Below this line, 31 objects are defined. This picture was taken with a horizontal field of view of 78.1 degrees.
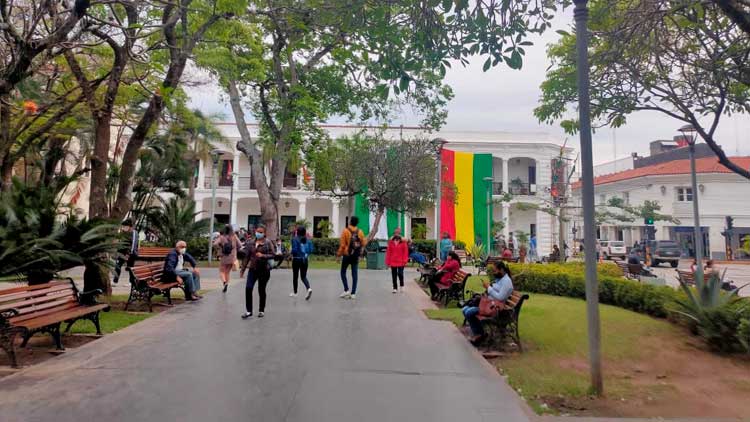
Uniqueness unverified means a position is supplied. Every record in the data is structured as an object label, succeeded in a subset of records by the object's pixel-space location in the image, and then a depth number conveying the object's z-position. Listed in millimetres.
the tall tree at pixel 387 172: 22703
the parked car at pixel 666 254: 28625
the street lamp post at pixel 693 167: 10152
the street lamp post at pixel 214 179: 20438
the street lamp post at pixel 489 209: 26559
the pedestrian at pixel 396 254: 10773
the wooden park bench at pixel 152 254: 13766
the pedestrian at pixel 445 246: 14414
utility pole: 4320
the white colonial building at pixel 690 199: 34656
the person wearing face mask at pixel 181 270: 9492
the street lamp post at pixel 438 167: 14923
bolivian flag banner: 27625
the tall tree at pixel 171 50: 7555
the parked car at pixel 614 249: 32281
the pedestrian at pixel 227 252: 11219
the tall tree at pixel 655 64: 7520
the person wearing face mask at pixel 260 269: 7566
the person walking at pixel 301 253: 9508
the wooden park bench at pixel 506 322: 5749
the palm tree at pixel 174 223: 22609
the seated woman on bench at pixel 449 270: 9258
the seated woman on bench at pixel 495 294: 6016
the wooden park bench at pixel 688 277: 9717
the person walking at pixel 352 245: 9672
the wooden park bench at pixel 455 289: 8828
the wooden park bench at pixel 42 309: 4953
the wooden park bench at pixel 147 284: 8234
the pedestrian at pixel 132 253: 11039
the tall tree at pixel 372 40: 5656
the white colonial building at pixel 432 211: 33781
